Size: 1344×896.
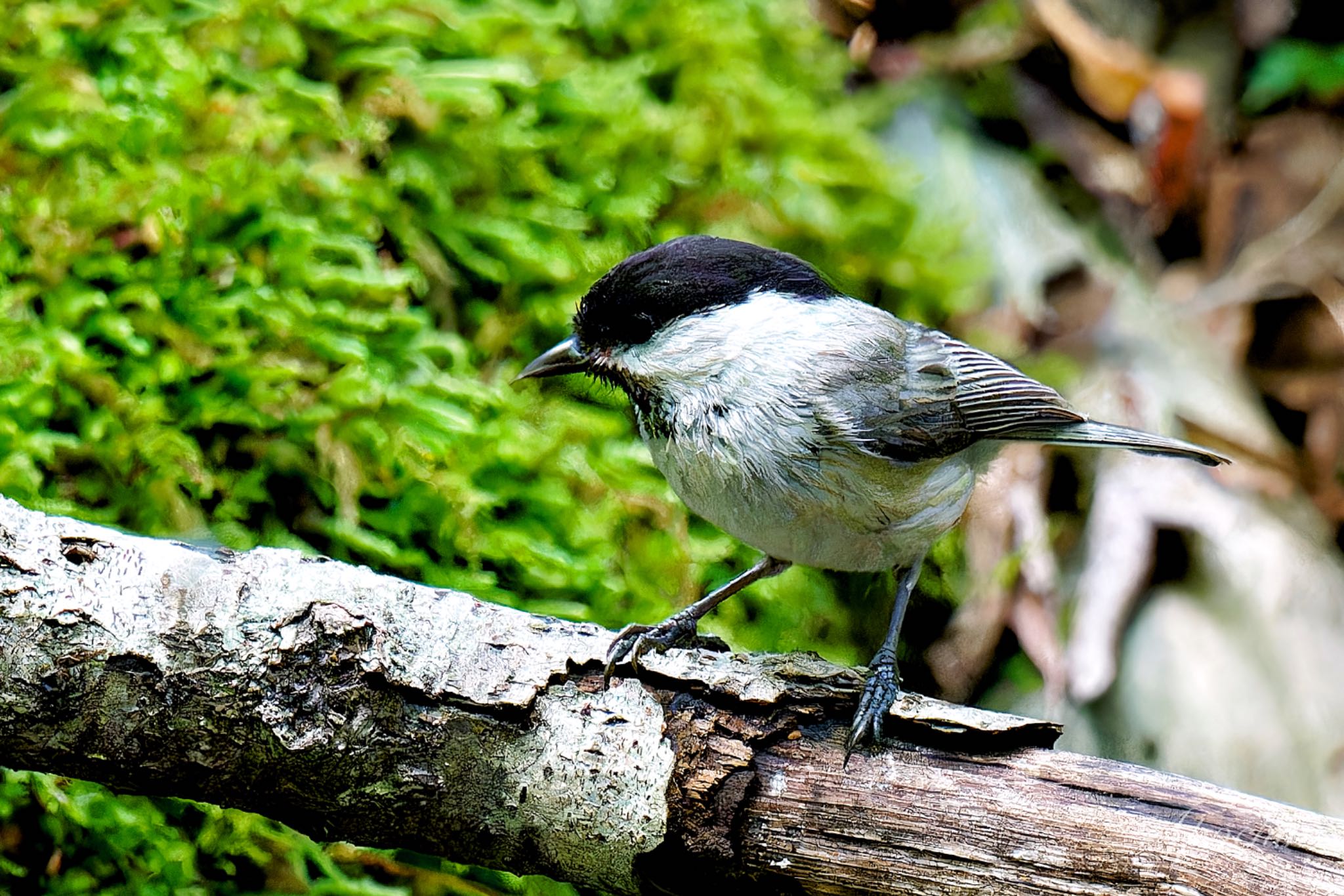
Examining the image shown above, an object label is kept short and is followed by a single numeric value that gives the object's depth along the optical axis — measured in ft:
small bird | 8.85
